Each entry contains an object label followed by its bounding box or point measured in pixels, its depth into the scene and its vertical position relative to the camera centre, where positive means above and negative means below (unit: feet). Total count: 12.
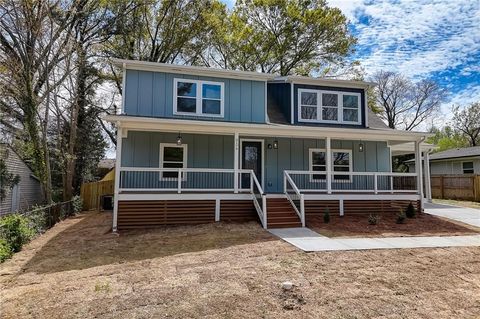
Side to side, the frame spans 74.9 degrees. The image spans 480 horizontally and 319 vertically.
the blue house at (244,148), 34.42 +4.57
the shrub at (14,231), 25.47 -4.40
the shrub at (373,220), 33.37 -4.02
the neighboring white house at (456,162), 69.72 +5.06
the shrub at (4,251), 23.41 -5.51
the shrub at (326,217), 34.52 -3.88
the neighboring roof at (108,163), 108.35 +6.19
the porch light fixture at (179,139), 37.87 +5.01
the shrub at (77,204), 52.60 -4.22
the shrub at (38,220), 32.54 -4.44
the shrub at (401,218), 34.50 -3.96
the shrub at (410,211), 37.63 -3.49
